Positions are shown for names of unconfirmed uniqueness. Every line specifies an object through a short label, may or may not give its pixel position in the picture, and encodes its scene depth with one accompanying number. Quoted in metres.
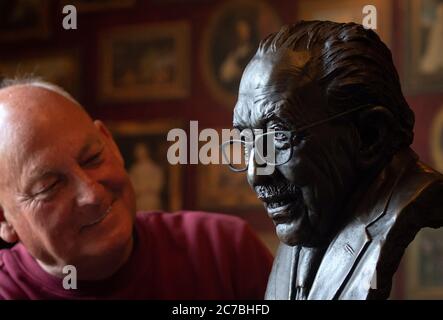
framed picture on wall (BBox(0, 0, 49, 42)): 5.50
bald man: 2.32
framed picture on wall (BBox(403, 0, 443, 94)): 4.55
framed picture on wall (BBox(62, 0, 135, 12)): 5.31
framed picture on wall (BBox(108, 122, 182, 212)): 5.23
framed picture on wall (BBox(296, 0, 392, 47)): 4.54
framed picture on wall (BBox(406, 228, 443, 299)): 4.52
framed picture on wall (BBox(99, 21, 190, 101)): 5.27
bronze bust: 1.73
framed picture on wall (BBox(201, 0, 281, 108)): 5.07
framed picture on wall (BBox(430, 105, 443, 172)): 4.48
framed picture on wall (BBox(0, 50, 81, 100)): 5.42
